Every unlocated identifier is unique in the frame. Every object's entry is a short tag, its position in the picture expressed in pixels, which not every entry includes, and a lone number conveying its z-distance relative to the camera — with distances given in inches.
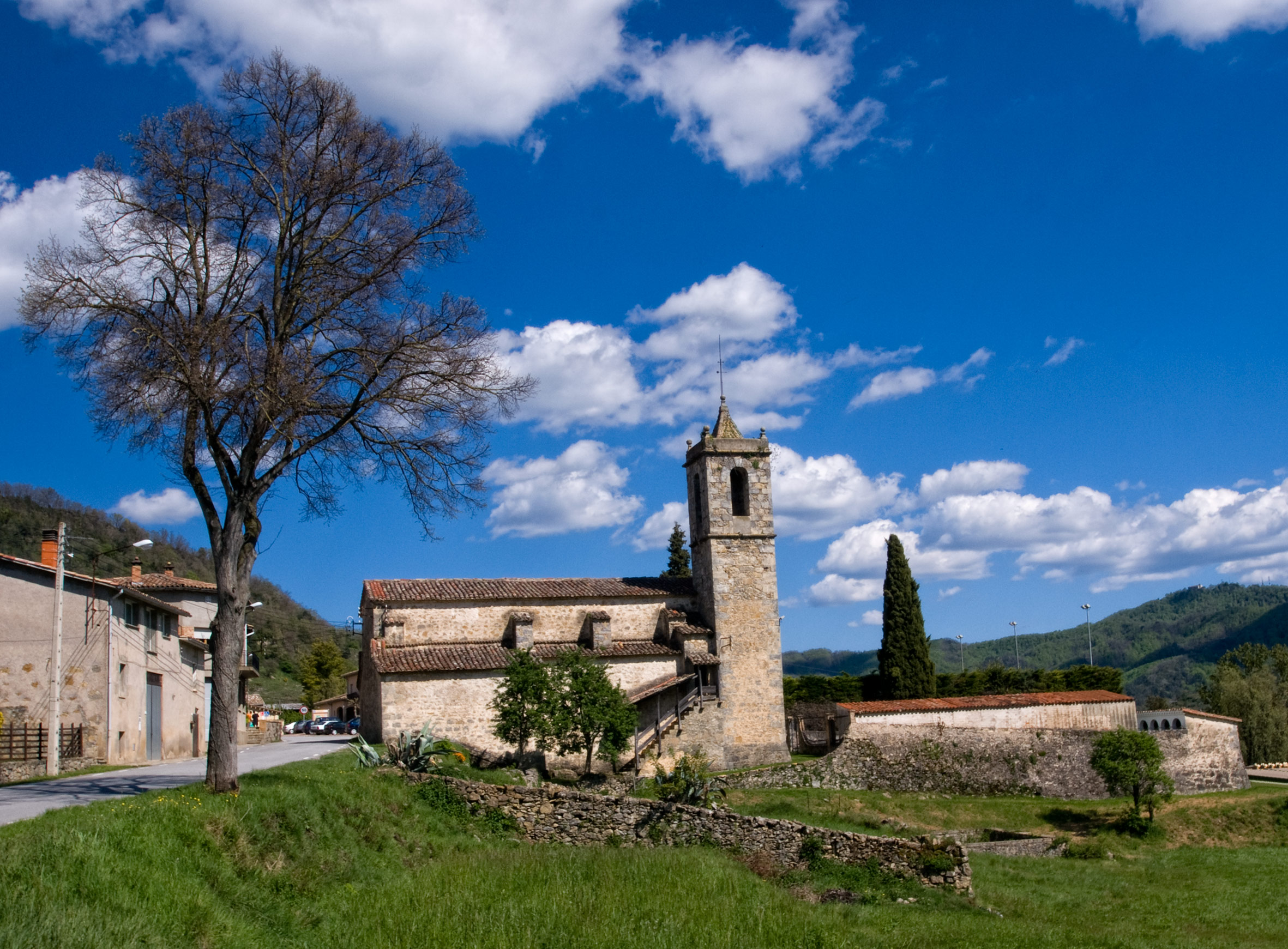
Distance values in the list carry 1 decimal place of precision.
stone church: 1216.8
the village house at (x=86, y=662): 961.5
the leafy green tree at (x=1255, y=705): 1941.4
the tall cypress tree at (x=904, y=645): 1734.7
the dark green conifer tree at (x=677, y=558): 1910.7
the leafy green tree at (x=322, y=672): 2881.4
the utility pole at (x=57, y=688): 828.6
